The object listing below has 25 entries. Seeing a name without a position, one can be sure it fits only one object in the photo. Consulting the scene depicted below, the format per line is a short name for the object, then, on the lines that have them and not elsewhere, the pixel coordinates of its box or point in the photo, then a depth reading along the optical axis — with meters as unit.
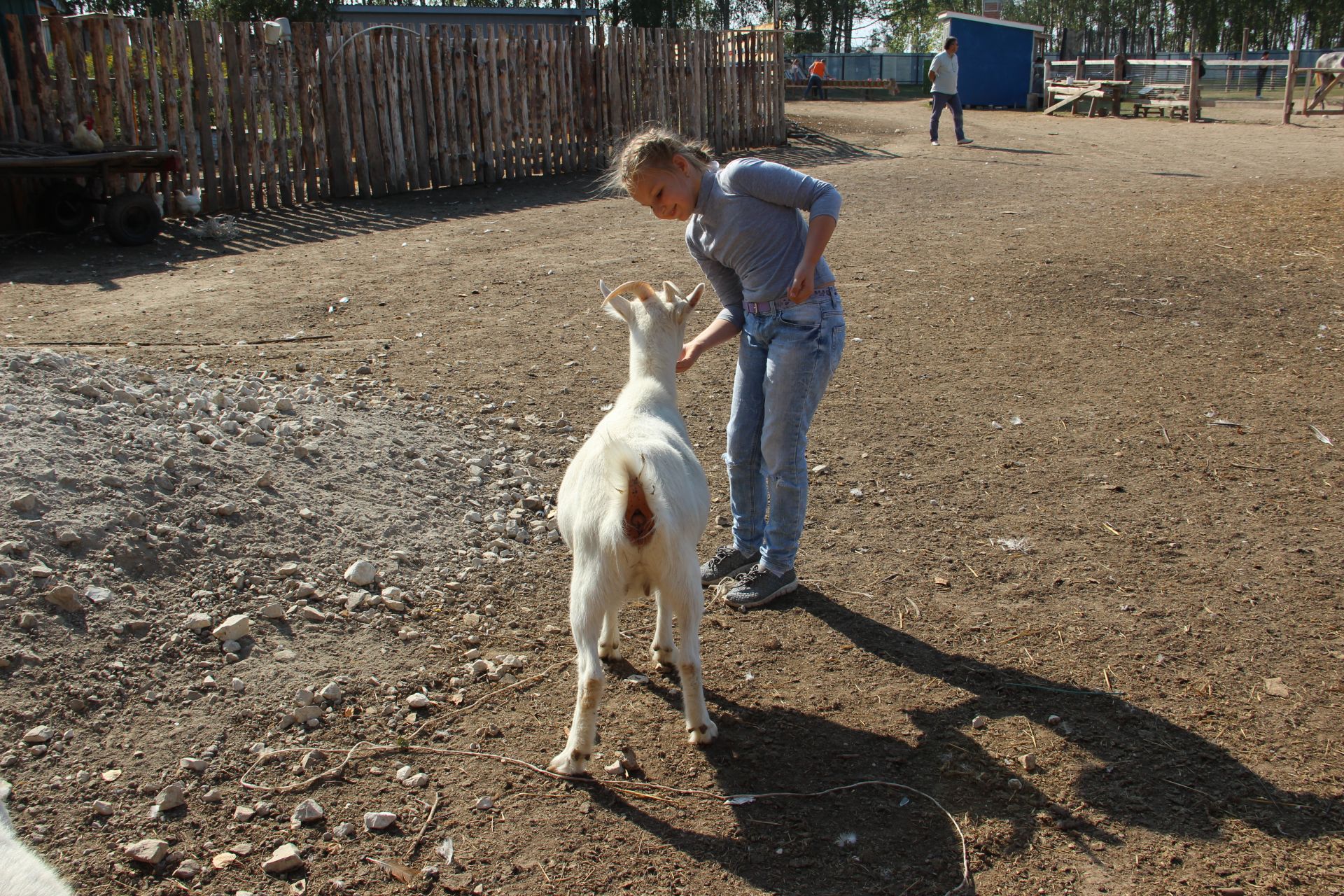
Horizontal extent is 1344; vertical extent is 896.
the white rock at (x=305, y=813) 3.05
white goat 3.13
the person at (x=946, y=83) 19.97
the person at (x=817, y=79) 36.84
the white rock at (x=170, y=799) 3.06
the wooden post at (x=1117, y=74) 28.08
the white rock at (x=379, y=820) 3.05
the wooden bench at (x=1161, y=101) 27.59
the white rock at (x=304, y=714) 3.51
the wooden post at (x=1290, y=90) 23.19
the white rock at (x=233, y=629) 3.80
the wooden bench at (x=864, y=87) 39.75
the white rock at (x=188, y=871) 2.81
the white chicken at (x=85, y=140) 10.77
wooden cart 10.29
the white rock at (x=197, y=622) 3.82
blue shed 32.53
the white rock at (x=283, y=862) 2.86
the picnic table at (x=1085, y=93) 28.08
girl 3.84
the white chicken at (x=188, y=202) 11.86
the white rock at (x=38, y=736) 3.22
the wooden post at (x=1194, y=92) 25.00
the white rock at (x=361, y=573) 4.31
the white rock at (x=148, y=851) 2.83
